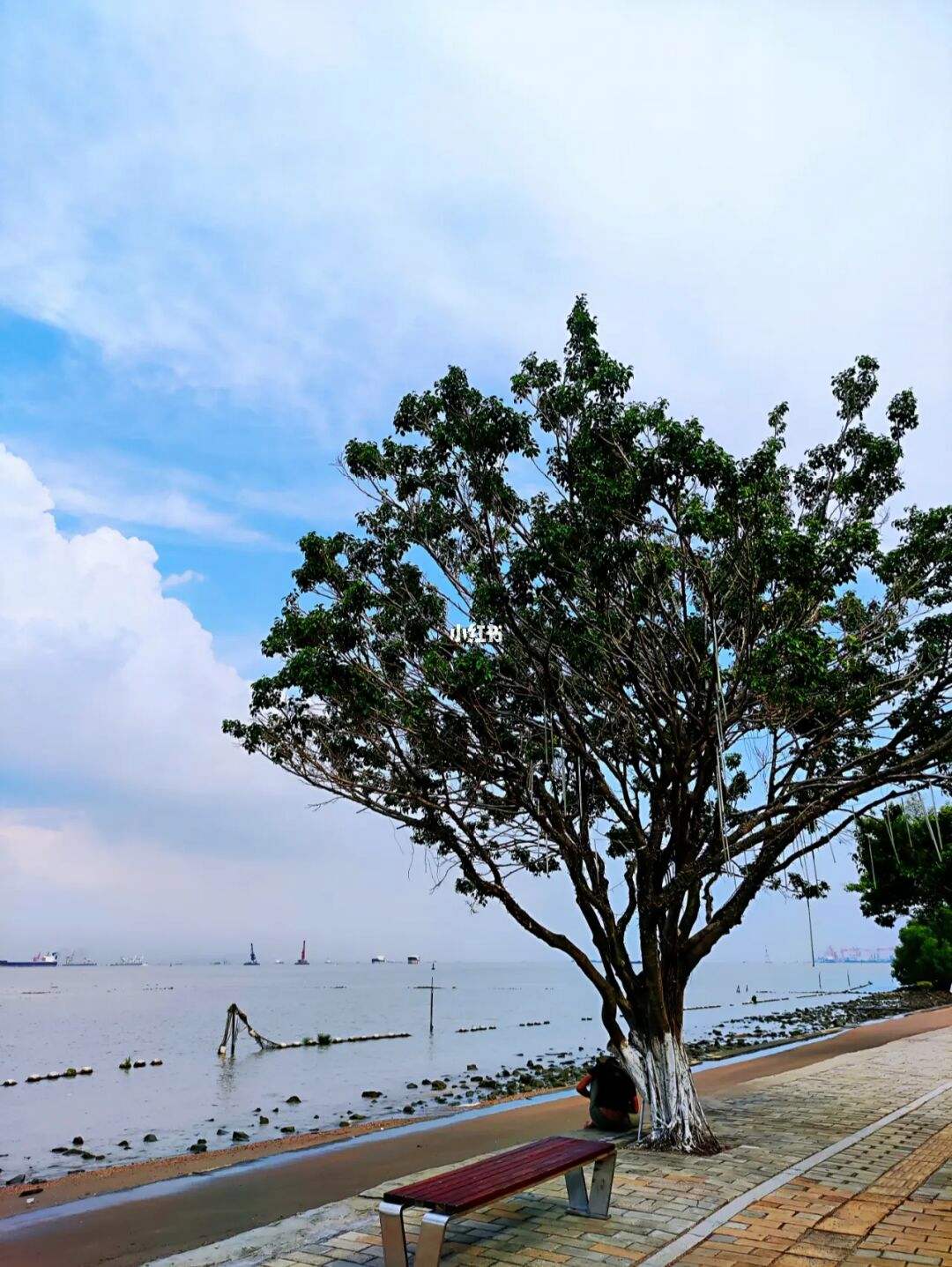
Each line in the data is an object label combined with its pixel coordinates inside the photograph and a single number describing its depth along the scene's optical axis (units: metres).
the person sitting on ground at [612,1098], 12.91
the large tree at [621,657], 10.16
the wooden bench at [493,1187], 5.59
